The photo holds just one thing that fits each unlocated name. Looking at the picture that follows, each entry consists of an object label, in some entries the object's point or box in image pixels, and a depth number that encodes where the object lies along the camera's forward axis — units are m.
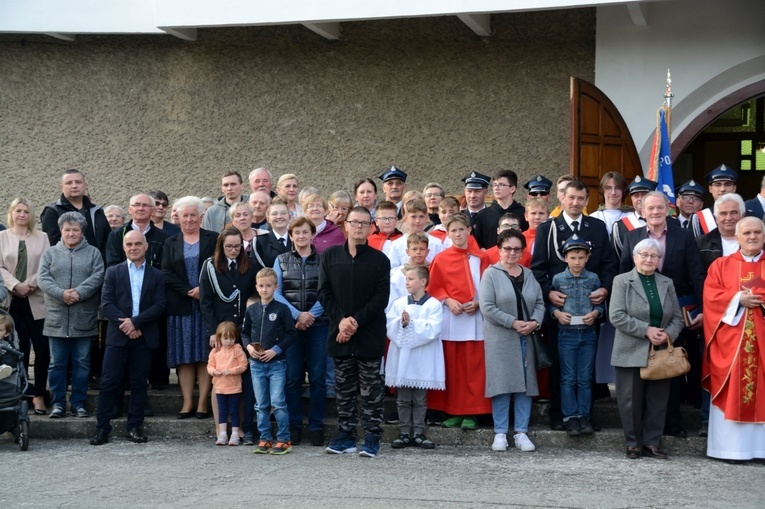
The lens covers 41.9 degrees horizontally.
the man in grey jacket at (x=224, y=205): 9.89
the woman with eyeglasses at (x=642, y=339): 7.73
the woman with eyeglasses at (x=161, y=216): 9.66
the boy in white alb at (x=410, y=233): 8.65
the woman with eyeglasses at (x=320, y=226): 8.83
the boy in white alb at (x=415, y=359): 8.06
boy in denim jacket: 8.05
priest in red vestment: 7.57
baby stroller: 8.07
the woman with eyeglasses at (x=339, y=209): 9.36
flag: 10.38
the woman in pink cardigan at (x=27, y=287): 9.09
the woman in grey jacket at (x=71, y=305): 8.76
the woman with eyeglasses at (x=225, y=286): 8.41
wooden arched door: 10.96
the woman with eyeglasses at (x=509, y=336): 7.99
